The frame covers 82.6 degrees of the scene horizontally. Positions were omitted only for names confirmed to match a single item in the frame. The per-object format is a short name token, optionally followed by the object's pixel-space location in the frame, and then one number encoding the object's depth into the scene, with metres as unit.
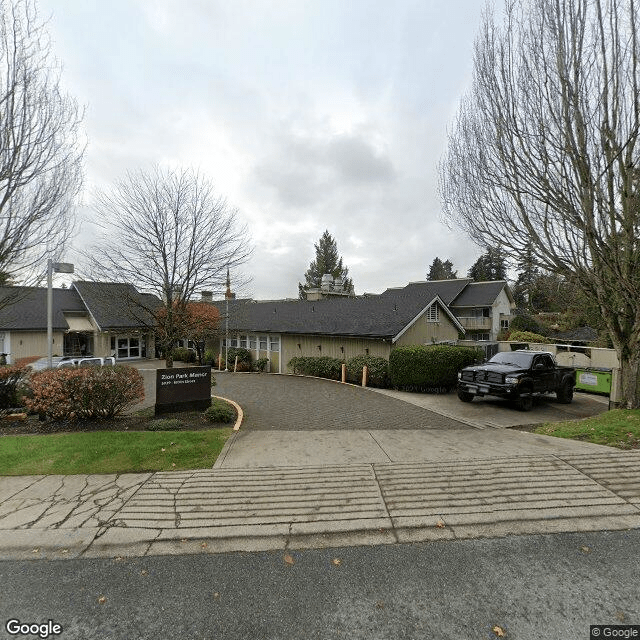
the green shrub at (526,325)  37.41
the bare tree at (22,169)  7.44
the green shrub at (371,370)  16.73
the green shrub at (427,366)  15.20
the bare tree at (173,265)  11.16
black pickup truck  11.61
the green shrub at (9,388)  10.23
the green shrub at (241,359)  23.49
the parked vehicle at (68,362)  16.72
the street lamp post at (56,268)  9.53
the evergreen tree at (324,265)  63.84
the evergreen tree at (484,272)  67.81
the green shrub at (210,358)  25.98
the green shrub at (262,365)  22.98
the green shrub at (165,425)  8.38
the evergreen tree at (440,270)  81.31
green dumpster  14.58
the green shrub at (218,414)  9.07
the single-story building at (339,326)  18.55
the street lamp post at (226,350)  23.42
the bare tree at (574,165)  8.35
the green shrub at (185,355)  27.56
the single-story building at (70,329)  23.84
